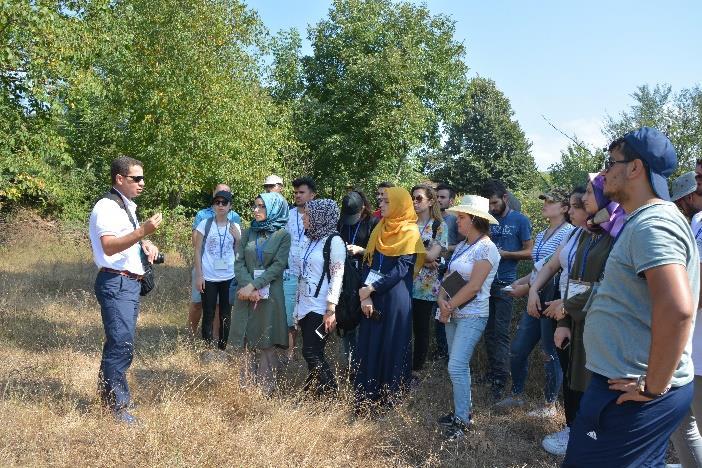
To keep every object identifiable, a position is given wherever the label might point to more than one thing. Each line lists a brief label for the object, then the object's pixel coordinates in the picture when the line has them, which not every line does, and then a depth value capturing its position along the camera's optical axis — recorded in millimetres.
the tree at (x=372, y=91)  27781
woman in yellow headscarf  4684
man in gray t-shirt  2016
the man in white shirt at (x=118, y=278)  4176
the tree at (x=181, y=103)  15938
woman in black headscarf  4758
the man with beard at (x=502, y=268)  5434
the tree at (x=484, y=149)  33156
